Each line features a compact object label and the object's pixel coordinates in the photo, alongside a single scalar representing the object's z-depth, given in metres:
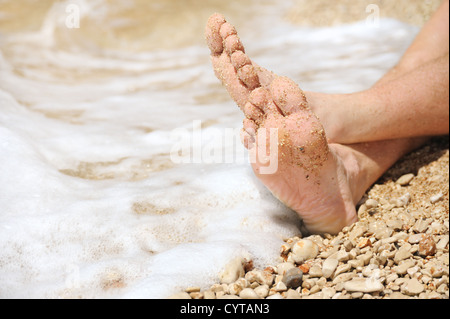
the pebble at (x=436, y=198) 1.43
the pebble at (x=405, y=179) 1.58
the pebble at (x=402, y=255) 1.22
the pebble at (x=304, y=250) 1.32
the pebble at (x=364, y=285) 1.13
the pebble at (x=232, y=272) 1.24
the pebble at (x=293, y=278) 1.22
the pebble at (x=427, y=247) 1.21
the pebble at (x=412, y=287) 1.11
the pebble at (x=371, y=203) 1.51
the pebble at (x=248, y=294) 1.17
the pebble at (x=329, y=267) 1.23
